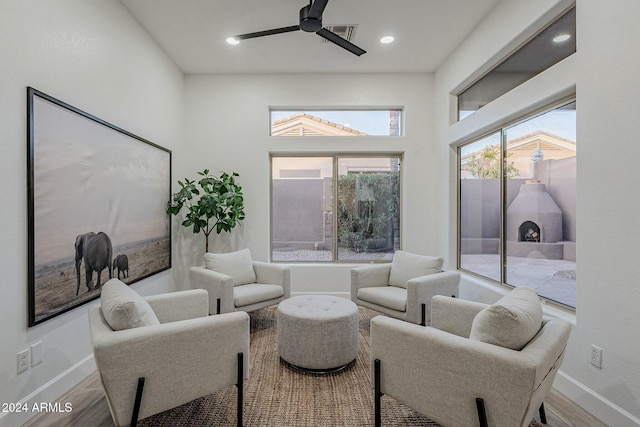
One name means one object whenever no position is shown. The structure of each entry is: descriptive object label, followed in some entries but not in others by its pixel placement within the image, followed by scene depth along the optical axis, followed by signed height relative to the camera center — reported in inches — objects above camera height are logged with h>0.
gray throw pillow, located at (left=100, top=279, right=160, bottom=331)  68.5 -22.4
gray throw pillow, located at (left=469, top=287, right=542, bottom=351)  60.2 -22.5
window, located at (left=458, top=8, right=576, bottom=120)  98.3 +54.9
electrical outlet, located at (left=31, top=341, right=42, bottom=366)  82.0 -37.9
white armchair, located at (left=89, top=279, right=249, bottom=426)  62.7 -31.2
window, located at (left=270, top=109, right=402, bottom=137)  187.0 +52.7
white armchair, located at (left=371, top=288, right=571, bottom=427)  56.2 -30.2
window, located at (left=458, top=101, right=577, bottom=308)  101.1 +2.0
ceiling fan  94.9 +61.5
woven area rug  78.2 -52.6
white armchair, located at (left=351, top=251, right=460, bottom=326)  121.8 -32.5
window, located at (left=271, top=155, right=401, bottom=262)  190.7 +1.3
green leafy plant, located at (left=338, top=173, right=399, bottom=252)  190.7 +4.4
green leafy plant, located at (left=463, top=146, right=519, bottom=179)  129.4 +21.0
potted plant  160.1 +3.2
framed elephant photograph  83.5 +1.4
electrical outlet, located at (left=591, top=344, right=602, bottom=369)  81.7 -38.4
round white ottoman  98.5 -40.8
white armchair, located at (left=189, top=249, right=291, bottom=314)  128.1 -32.4
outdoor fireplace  106.3 -4.9
